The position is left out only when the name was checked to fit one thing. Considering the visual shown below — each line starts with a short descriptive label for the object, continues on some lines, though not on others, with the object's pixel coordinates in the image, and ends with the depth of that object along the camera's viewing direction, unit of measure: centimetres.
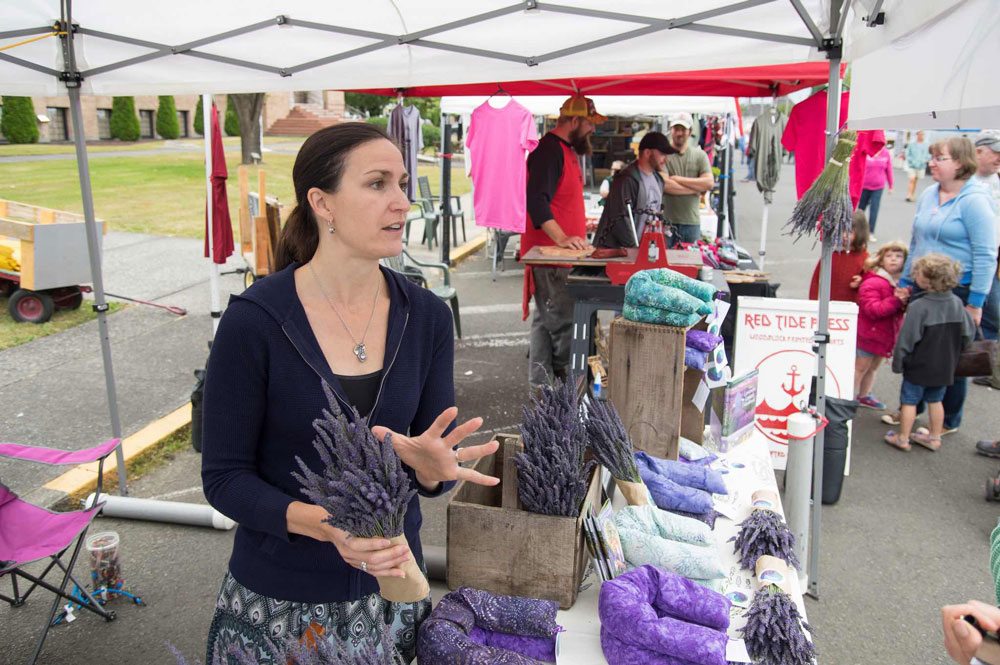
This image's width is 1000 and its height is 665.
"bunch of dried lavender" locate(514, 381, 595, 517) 195
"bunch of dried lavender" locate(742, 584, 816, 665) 181
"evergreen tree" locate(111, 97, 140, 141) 3039
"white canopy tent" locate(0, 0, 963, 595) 316
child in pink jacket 558
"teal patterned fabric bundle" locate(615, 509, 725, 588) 208
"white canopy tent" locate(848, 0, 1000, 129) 154
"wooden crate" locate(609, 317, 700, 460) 278
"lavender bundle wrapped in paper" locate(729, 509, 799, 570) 226
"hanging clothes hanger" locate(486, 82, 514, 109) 645
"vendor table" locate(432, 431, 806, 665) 189
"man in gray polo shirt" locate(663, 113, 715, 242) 856
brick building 2969
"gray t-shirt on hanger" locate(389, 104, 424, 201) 640
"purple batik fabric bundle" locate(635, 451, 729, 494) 265
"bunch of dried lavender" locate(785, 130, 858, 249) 324
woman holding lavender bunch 157
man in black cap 630
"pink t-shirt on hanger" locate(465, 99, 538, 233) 667
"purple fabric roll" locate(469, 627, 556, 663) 185
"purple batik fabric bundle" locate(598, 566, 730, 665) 173
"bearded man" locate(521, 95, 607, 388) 563
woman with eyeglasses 527
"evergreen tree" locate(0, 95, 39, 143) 2442
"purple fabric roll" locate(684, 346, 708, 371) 304
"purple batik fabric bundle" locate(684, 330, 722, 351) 306
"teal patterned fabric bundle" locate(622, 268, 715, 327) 276
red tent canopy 485
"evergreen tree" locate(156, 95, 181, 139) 3259
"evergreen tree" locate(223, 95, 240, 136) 3382
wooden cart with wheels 698
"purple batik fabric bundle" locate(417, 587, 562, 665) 180
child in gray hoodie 507
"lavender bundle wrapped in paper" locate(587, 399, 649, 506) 230
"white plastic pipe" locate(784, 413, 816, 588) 343
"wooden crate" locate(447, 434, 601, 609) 198
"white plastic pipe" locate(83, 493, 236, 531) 414
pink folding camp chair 297
